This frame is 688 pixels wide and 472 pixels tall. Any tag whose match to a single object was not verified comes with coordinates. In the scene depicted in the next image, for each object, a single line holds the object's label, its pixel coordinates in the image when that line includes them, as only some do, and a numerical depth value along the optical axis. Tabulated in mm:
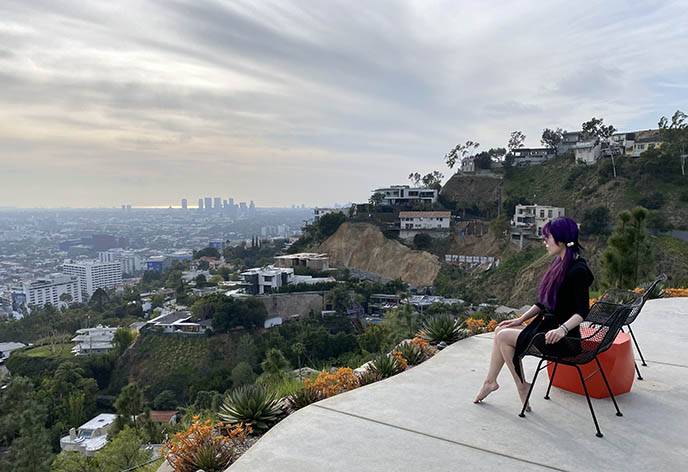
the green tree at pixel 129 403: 18688
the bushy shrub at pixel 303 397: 3532
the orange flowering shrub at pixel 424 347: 4728
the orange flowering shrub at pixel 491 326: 5652
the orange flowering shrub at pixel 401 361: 4281
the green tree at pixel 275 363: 14035
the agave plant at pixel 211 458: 2629
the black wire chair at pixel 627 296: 3559
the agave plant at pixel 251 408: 3215
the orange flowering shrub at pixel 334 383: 3671
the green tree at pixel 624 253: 9695
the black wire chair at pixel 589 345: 2826
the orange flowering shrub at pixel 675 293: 7846
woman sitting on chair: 2861
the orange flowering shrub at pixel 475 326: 5594
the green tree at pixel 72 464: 11859
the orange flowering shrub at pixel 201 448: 2645
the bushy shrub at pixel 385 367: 4152
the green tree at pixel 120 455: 11438
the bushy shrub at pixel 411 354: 4516
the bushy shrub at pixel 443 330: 5229
